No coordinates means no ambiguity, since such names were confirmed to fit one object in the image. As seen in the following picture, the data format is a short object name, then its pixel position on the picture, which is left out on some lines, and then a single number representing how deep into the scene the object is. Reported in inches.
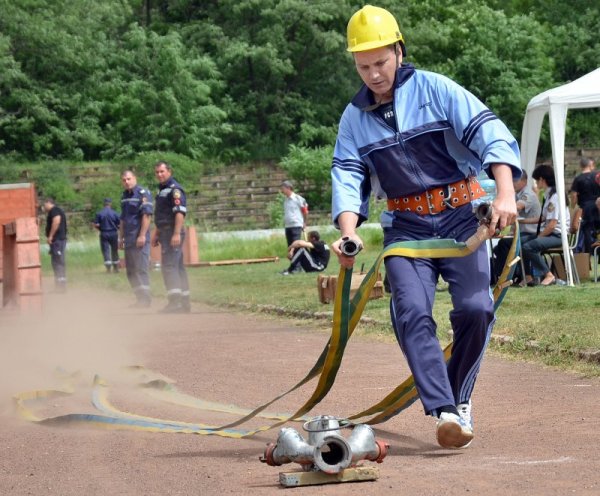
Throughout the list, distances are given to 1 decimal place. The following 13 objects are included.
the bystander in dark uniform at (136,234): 761.6
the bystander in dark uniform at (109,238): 1326.3
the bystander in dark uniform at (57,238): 1061.8
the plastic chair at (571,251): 697.6
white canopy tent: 689.6
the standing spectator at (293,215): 1138.0
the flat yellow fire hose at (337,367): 247.6
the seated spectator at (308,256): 1030.4
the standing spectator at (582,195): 721.0
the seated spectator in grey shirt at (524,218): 699.4
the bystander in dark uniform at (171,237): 701.9
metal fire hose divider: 211.2
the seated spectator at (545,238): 694.5
